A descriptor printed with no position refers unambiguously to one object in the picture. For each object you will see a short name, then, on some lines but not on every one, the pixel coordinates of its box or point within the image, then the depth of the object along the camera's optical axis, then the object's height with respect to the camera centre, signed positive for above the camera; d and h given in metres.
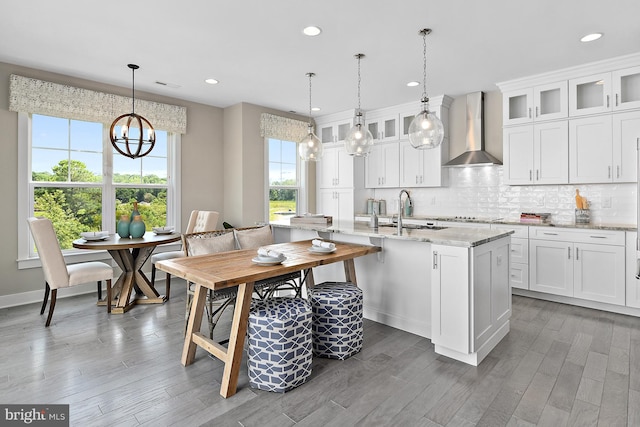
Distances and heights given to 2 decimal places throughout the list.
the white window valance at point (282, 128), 5.84 +1.44
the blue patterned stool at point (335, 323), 2.64 -0.83
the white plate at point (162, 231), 4.30 -0.23
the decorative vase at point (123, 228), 4.03 -0.17
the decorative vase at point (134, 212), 4.07 +0.00
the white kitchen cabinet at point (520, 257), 4.27 -0.56
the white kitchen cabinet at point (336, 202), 6.20 +0.17
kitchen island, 2.59 -0.59
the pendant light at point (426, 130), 3.02 +0.69
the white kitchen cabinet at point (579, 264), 3.69 -0.58
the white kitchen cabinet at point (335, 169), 6.21 +0.77
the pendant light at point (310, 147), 3.87 +0.70
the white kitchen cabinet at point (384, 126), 5.85 +1.43
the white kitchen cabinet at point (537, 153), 4.23 +0.71
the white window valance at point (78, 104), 4.00 +1.36
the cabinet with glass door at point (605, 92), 3.82 +1.33
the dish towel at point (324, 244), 2.87 -0.26
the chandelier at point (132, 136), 4.32 +0.98
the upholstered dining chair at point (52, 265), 3.34 -0.50
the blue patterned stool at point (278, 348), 2.20 -0.85
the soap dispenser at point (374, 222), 3.45 -0.10
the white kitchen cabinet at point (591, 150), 3.94 +0.69
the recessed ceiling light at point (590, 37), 3.23 +1.59
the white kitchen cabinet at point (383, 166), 5.89 +0.77
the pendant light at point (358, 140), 3.64 +0.73
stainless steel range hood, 4.96 +1.11
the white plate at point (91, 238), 3.78 -0.27
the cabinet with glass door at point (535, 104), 4.22 +1.34
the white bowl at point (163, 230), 4.31 -0.22
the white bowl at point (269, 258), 2.43 -0.32
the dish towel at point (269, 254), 2.46 -0.29
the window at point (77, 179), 4.18 +0.44
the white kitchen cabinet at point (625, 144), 3.77 +0.71
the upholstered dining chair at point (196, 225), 4.36 -0.18
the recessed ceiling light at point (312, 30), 3.13 +1.61
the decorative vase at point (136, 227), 4.01 -0.17
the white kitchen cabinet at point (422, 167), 5.40 +0.70
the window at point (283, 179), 6.14 +0.59
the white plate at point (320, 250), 2.84 -0.30
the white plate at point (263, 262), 2.43 -0.34
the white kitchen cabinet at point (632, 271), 3.57 -0.61
